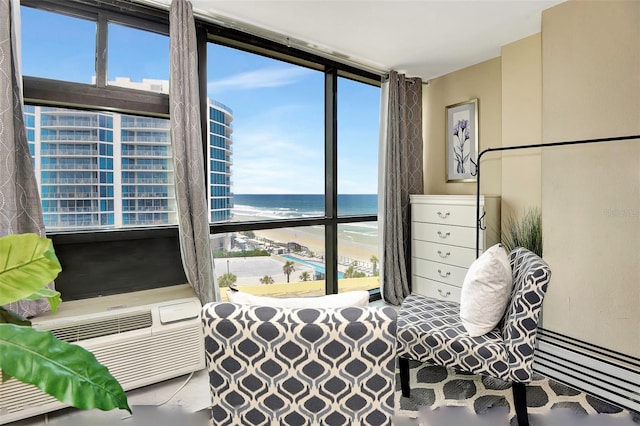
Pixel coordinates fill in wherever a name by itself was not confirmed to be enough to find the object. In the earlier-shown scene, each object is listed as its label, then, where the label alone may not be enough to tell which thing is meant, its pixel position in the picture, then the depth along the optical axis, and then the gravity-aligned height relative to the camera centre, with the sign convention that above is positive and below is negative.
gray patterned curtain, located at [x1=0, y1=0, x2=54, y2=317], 1.70 +0.24
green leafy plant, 0.56 -0.25
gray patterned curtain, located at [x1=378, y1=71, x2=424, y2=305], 3.43 +0.32
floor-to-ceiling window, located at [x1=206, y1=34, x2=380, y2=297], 2.95 +0.25
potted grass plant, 2.68 -0.24
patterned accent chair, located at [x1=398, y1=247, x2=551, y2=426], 1.56 -0.67
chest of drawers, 2.98 -0.32
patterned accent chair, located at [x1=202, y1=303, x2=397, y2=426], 1.00 -0.47
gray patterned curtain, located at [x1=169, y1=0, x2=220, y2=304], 2.17 +0.33
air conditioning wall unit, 1.65 -0.77
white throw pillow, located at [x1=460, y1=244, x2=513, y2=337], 1.68 -0.45
